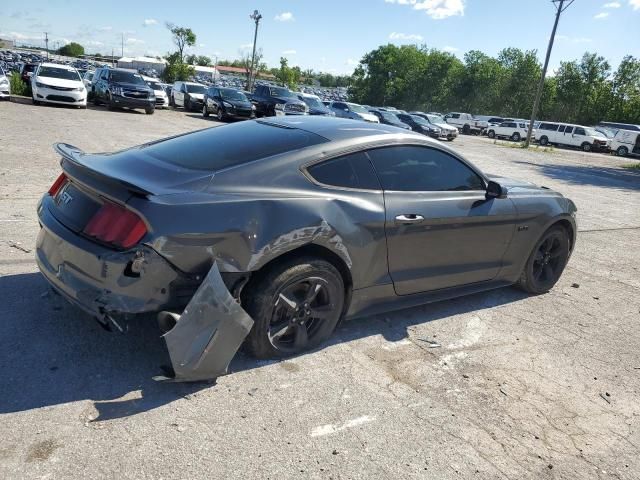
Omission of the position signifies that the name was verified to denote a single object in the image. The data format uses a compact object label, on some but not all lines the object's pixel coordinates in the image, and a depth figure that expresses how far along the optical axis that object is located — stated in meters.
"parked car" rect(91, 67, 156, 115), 22.41
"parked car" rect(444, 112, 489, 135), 47.94
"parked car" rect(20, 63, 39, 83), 26.94
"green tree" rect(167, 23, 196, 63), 64.64
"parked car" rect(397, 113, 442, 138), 32.09
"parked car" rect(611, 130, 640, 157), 36.25
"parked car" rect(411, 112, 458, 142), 32.88
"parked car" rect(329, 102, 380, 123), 27.75
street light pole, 47.09
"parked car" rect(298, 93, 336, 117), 26.59
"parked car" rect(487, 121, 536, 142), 42.30
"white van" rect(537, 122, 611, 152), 37.94
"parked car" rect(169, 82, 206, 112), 28.48
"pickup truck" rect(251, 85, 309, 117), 25.27
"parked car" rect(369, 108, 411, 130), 30.23
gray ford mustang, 2.92
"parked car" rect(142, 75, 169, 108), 27.23
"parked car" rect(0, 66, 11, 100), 20.33
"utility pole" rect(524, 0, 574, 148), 29.20
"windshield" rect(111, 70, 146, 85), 23.15
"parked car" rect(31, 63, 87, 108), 20.72
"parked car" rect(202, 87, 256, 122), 24.25
